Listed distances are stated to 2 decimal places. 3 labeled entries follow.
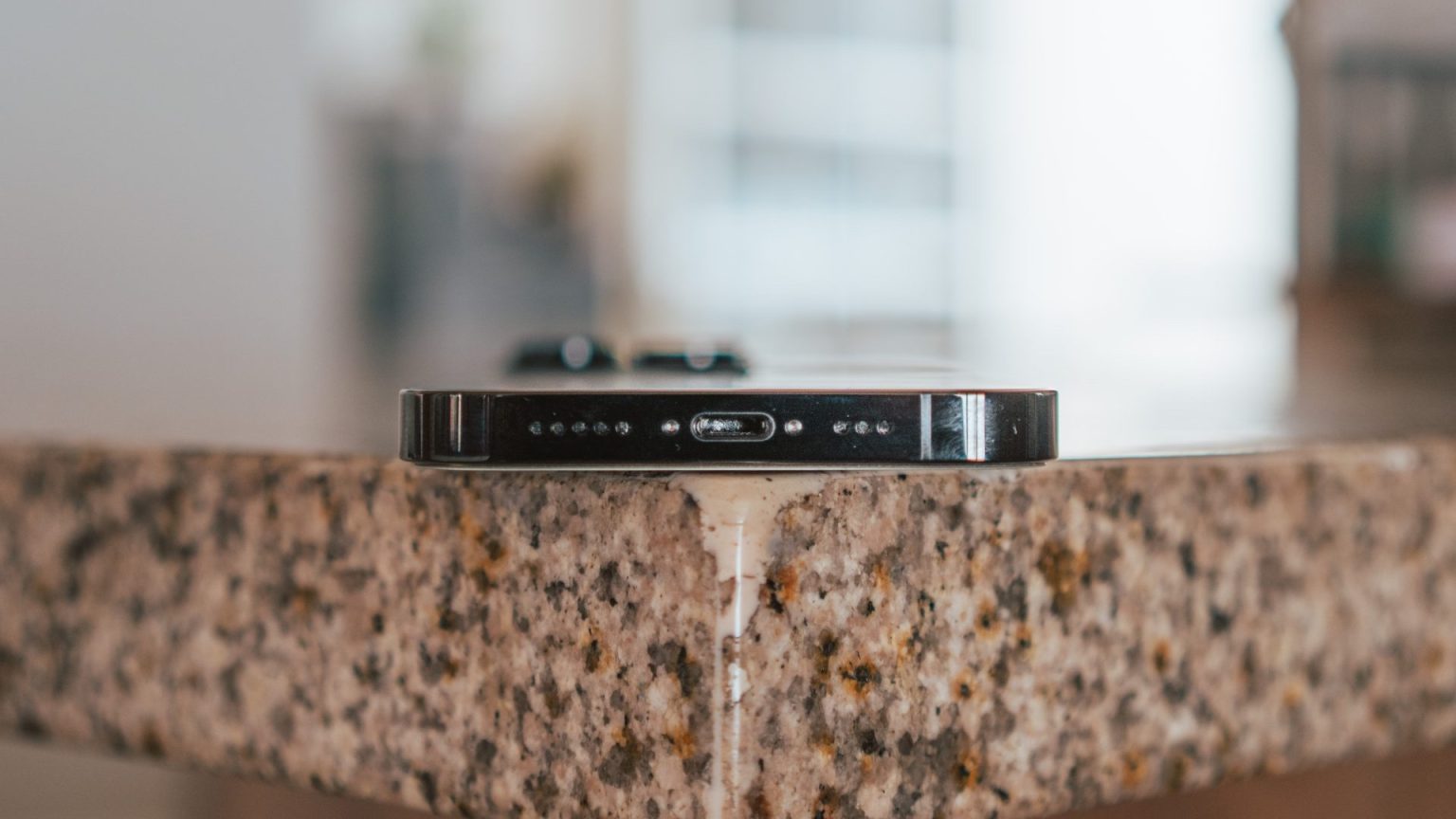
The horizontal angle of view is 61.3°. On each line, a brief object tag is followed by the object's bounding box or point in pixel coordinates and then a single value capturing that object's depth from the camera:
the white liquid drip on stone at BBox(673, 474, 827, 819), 0.21
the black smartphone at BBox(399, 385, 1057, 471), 0.21
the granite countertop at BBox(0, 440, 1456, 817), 0.21
